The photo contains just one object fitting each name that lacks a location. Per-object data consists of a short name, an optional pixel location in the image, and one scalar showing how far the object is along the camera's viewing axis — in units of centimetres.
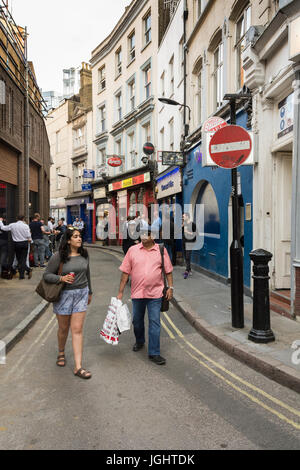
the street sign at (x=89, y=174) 2868
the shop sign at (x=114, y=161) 2419
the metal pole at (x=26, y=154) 1402
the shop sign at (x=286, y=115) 678
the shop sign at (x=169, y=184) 1570
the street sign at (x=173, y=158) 1435
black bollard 516
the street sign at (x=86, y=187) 2988
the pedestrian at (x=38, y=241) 1323
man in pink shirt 481
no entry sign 582
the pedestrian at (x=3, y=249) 1061
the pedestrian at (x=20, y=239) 1069
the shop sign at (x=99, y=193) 2826
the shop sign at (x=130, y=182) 2134
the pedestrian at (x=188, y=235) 1120
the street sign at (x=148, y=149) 1959
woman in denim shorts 440
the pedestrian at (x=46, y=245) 1442
